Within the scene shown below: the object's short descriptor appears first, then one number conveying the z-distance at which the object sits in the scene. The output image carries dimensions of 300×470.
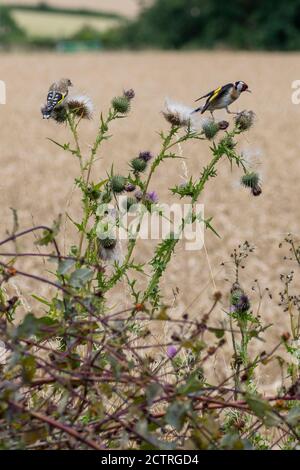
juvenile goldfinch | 4.19
